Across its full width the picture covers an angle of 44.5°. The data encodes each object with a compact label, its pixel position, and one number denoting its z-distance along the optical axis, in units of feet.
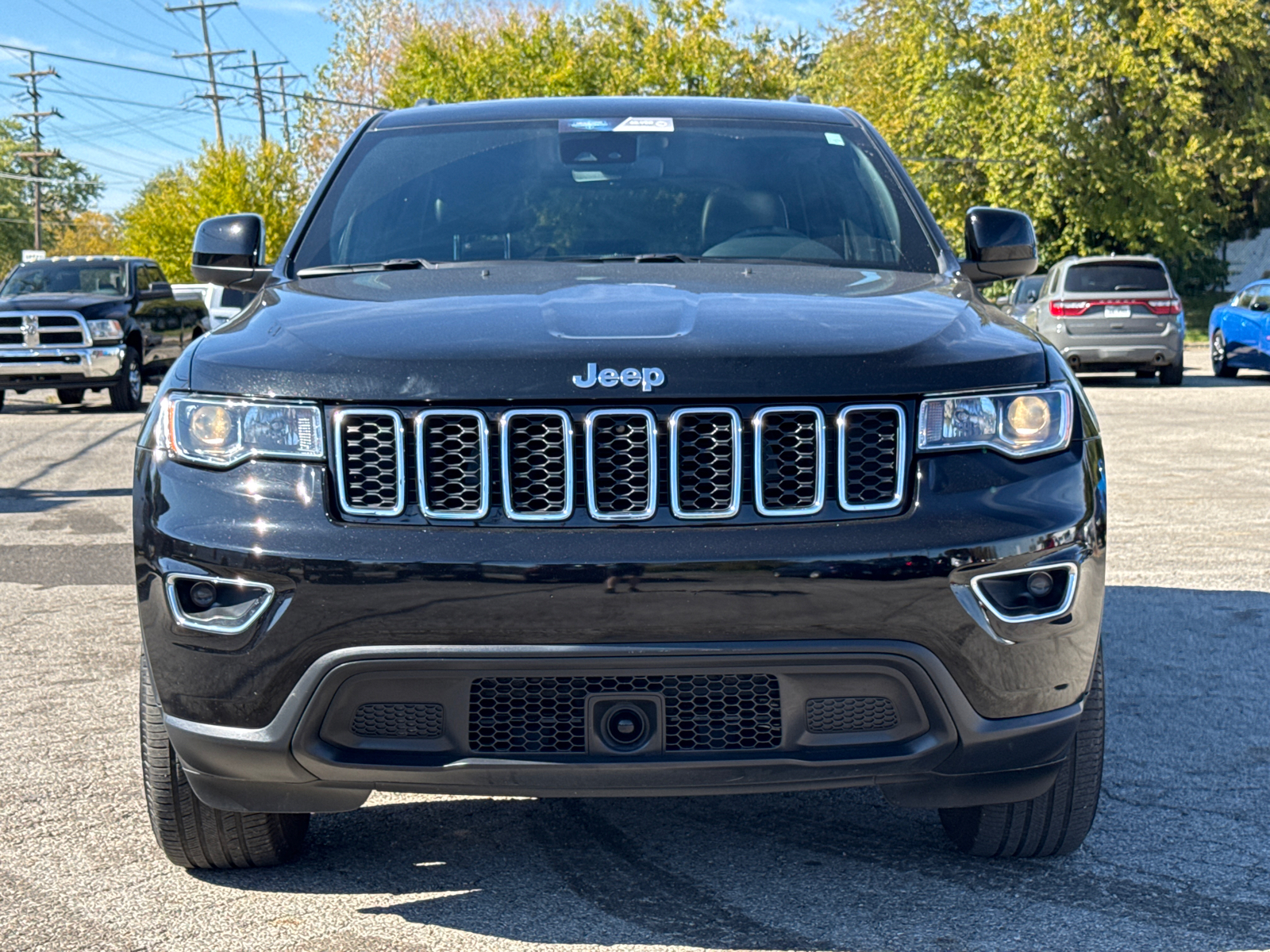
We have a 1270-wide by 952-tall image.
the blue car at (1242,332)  67.51
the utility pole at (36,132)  233.76
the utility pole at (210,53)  211.61
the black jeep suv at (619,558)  9.14
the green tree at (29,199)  311.68
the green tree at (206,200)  180.96
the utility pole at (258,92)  238.50
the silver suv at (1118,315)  66.64
